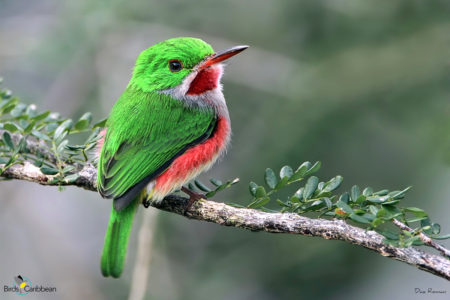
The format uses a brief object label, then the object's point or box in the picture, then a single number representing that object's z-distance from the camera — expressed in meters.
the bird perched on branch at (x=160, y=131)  5.50
